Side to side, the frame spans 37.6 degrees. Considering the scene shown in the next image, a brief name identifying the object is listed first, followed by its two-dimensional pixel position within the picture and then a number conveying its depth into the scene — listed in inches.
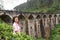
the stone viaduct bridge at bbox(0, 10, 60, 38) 494.5
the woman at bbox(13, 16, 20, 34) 159.2
